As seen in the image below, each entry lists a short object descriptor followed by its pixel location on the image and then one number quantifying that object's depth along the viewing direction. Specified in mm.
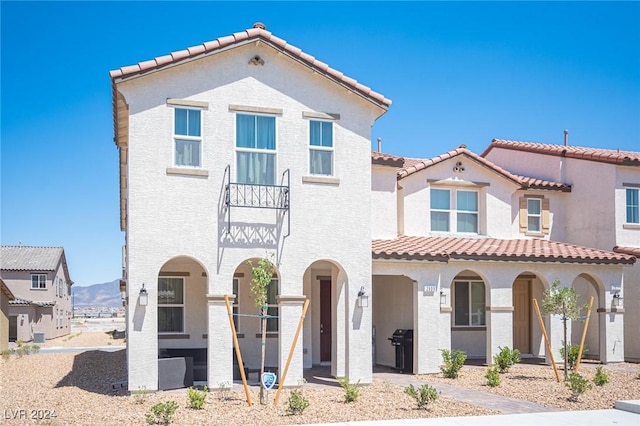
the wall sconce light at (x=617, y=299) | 22750
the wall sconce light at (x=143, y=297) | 15953
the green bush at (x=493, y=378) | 17734
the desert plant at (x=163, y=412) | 12773
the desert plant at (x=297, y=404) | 13883
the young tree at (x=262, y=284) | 14984
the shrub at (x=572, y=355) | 21000
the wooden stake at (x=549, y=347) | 18531
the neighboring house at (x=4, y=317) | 32925
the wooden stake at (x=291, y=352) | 15055
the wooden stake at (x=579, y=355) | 19438
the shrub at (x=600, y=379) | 17547
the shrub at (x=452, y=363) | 19188
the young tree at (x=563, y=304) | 19062
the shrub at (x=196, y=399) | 14203
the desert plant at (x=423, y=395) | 14516
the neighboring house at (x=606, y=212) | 23938
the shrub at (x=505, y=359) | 20359
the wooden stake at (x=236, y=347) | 14836
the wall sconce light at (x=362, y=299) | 18047
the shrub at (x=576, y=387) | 15781
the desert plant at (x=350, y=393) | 15164
